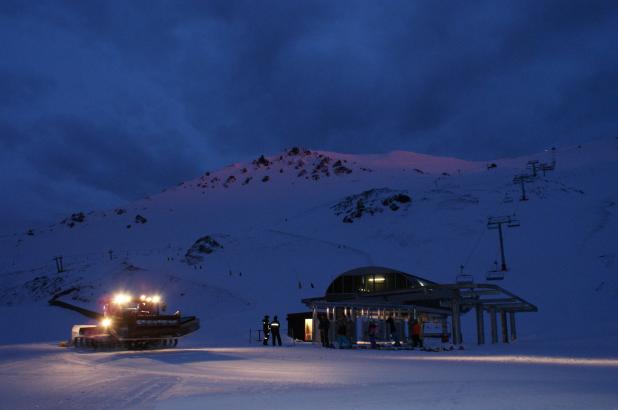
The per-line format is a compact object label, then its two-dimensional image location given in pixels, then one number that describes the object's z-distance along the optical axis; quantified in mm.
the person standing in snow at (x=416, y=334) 24875
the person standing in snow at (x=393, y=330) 25828
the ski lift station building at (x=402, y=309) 26078
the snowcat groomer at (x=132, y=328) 23938
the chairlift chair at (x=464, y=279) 47591
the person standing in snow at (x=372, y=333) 25922
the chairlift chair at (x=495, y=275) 48672
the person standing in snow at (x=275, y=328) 27359
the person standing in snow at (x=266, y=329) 27938
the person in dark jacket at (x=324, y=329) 26836
